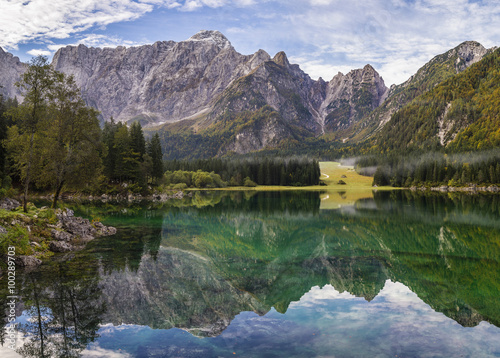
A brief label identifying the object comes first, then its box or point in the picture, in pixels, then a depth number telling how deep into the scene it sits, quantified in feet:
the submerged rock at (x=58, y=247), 84.99
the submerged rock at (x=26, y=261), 68.59
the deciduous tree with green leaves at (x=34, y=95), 103.86
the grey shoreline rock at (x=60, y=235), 92.38
